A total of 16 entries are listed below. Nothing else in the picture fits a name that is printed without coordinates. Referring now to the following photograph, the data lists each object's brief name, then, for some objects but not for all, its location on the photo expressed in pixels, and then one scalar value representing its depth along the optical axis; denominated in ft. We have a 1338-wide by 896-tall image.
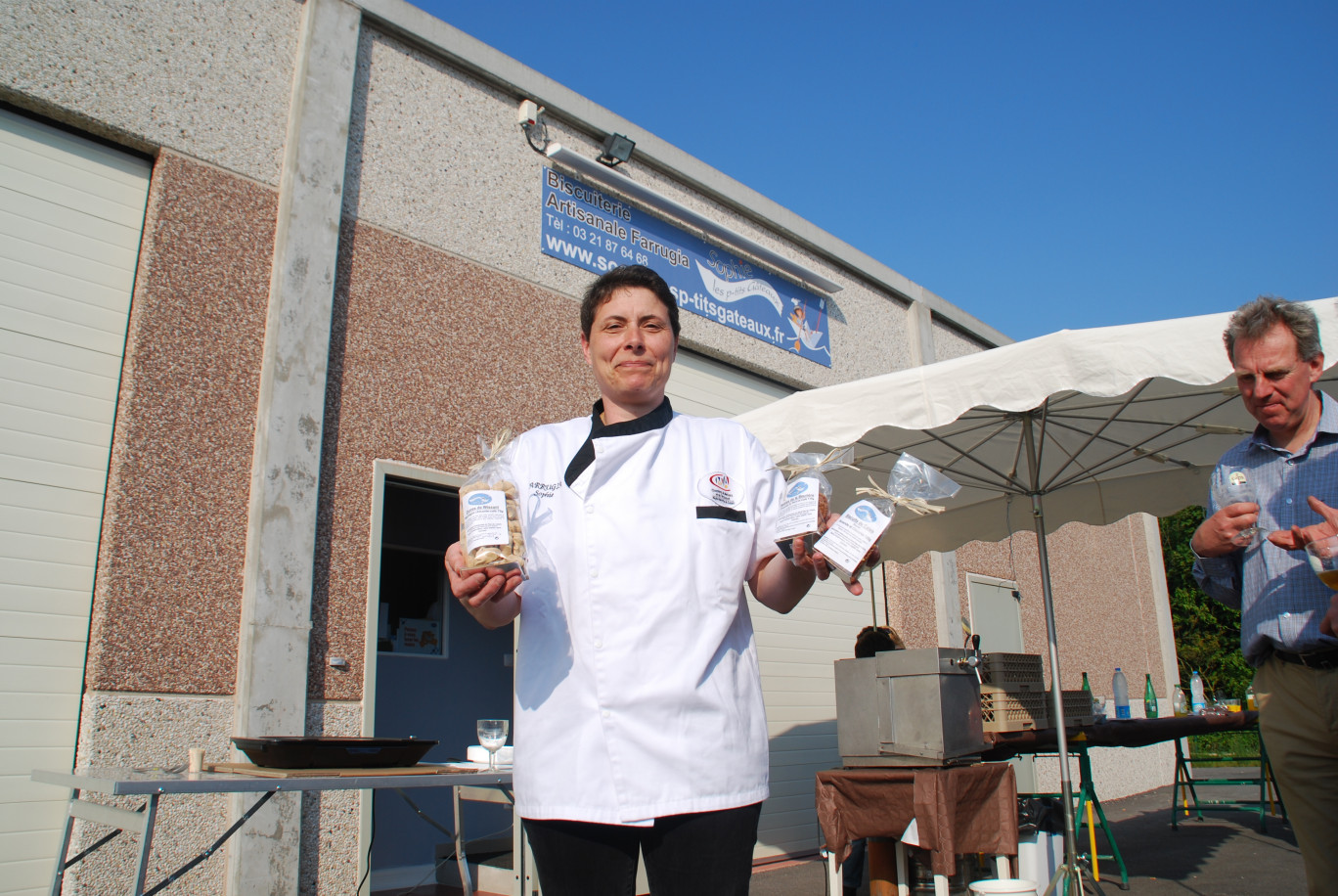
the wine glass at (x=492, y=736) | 13.35
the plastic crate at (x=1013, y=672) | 17.49
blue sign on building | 23.31
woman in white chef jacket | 5.08
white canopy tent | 12.66
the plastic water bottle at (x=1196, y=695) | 30.58
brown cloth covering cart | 13.75
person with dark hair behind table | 19.81
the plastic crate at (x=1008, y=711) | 17.02
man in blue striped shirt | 8.33
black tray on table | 10.07
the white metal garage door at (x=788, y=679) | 25.75
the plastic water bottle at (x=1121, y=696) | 27.08
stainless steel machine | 14.60
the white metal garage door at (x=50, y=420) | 13.56
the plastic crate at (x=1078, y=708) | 18.79
